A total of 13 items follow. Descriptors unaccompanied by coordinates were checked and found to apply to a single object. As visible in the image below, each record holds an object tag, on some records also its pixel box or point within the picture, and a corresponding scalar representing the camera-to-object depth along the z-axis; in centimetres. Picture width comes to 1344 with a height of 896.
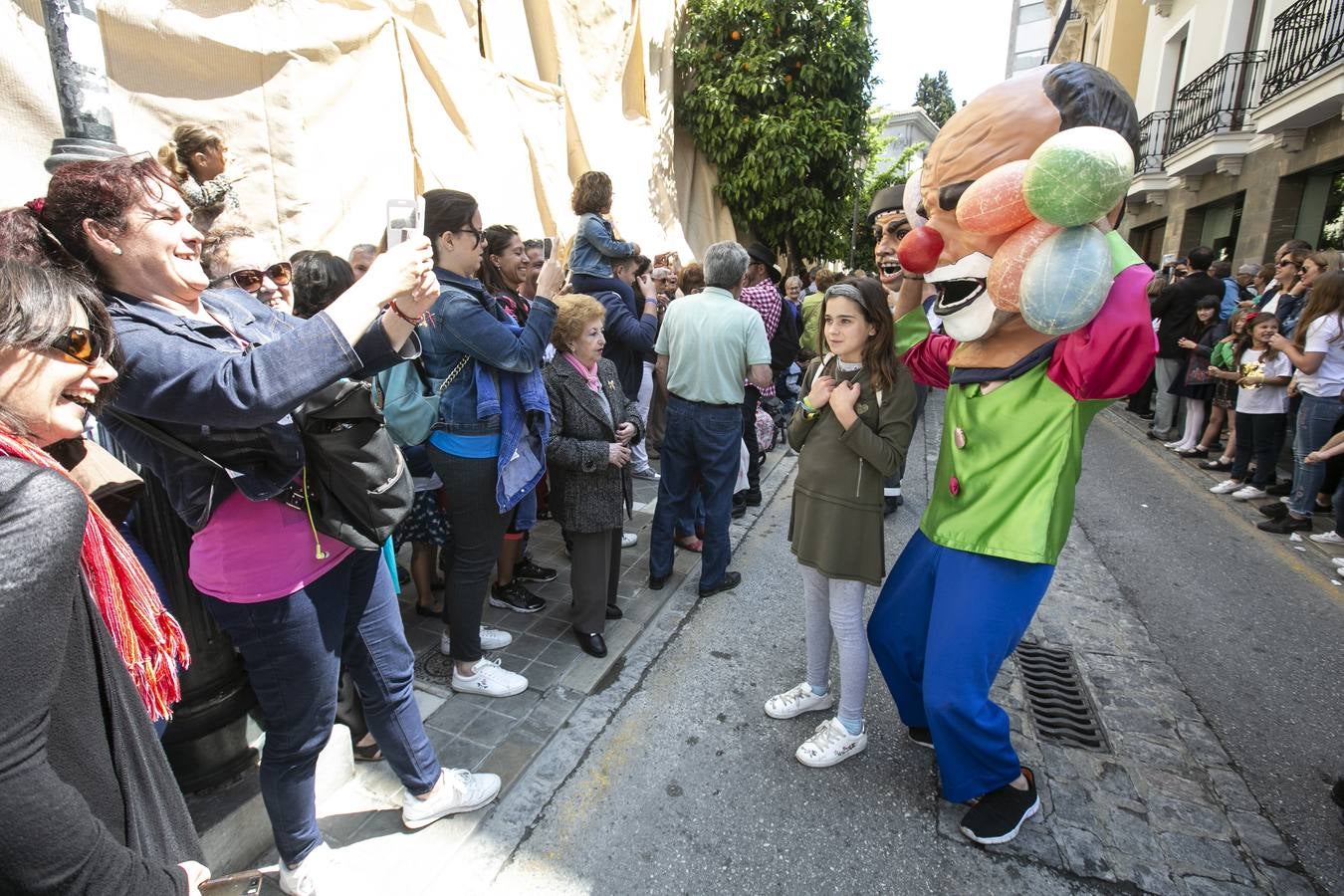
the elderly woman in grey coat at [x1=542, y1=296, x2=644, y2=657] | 326
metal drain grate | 284
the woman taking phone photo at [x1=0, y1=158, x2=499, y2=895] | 142
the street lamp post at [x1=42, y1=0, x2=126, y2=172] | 190
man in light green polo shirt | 392
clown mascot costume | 184
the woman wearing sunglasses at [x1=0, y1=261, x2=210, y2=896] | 87
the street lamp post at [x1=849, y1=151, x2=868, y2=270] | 1134
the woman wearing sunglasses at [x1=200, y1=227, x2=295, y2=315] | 286
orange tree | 1009
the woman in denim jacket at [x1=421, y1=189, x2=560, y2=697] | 265
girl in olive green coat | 256
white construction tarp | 361
